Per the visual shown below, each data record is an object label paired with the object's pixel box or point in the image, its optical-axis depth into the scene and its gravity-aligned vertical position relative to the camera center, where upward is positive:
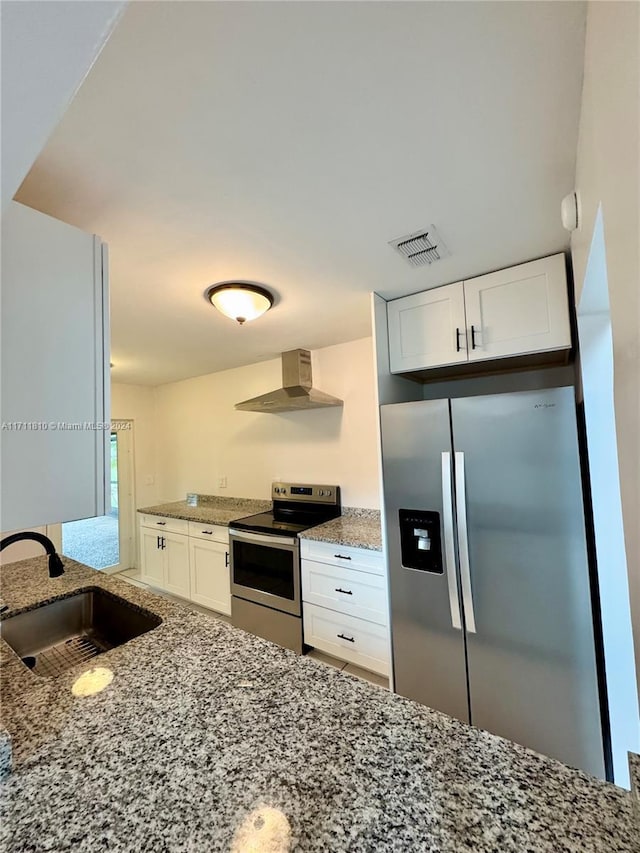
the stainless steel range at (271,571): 2.44 -0.94
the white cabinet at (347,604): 2.07 -1.03
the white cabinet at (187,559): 2.98 -1.04
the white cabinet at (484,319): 1.62 +0.65
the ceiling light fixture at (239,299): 1.79 +0.82
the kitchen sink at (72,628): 1.30 -0.71
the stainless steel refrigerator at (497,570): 1.42 -0.61
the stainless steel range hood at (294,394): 2.79 +0.45
